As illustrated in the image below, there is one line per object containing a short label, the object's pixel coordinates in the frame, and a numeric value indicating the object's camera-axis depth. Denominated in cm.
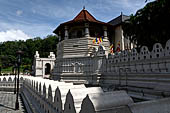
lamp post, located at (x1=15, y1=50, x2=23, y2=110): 994
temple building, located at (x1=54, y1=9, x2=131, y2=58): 1877
